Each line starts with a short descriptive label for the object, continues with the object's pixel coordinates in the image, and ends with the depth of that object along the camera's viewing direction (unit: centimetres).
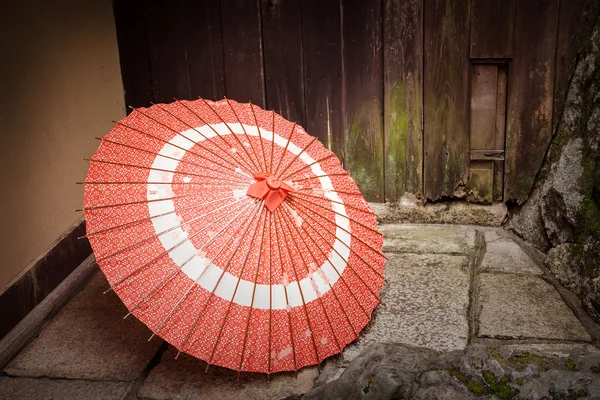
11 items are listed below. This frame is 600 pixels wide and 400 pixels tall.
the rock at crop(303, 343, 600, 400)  156
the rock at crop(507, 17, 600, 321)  280
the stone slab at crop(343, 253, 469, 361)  258
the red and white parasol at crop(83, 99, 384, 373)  219
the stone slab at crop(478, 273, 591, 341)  257
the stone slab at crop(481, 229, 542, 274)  310
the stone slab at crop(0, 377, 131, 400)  231
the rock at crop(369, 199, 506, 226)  358
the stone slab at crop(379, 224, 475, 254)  335
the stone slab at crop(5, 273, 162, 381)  246
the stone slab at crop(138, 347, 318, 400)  231
